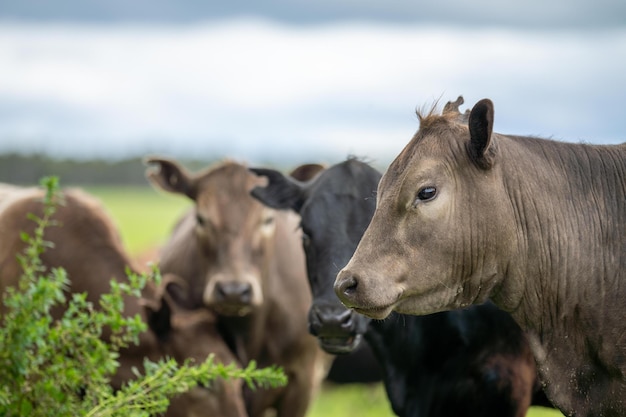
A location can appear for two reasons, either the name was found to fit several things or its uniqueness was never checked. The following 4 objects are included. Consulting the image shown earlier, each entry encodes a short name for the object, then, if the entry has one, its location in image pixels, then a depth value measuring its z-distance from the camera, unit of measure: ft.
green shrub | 36.09
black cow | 39.55
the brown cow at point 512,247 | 28.43
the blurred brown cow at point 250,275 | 55.72
